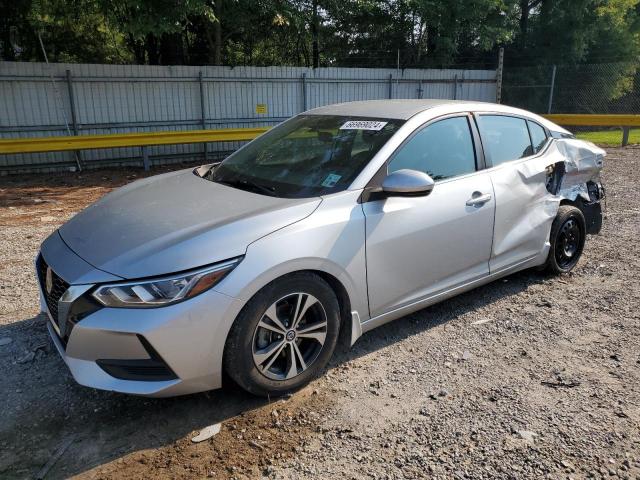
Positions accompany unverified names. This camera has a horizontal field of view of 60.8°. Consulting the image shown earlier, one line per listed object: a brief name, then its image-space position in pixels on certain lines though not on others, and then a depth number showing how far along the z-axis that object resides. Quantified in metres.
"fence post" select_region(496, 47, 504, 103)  17.72
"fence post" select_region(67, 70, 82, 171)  11.51
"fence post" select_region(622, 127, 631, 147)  15.11
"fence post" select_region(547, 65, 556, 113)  17.77
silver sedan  2.71
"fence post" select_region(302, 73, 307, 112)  14.47
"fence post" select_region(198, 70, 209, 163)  13.18
